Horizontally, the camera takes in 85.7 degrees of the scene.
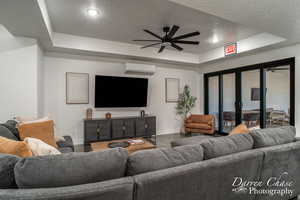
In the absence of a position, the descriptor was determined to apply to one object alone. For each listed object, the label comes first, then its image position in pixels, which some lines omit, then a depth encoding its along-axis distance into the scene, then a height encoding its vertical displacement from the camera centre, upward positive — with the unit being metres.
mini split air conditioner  4.79 +0.95
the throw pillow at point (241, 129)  2.13 -0.39
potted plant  5.81 -0.10
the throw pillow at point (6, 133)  2.07 -0.44
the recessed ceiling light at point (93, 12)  2.76 +1.54
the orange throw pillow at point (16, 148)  1.26 -0.38
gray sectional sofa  0.97 -0.52
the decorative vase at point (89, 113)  4.50 -0.37
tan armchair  5.02 -0.76
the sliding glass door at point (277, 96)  4.13 +0.12
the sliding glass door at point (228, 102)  5.30 -0.06
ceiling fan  2.94 +1.19
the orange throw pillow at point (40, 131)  2.29 -0.46
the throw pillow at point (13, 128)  2.36 -0.42
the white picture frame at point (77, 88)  4.41 +0.33
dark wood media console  4.23 -0.79
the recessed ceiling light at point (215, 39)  4.05 +1.60
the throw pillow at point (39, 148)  1.39 -0.43
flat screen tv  4.57 +0.25
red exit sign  4.46 +1.45
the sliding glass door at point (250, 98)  4.74 +0.08
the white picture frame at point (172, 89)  5.76 +0.40
